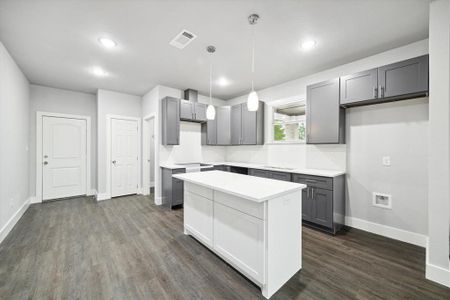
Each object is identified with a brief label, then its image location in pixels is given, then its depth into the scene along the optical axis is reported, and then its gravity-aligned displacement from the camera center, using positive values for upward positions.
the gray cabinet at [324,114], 3.01 +0.61
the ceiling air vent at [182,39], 2.35 +1.48
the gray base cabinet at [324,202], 2.80 -0.84
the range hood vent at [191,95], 4.58 +1.38
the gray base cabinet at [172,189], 3.93 -0.86
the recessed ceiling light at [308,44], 2.53 +1.48
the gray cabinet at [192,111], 4.38 +0.94
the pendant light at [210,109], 2.64 +0.58
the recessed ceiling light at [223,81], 3.96 +1.52
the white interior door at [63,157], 4.50 -0.21
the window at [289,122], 3.87 +0.61
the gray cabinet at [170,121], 4.15 +0.65
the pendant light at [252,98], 2.04 +0.59
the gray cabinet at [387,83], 2.30 +0.92
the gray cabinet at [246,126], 4.40 +0.60
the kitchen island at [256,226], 1.60 -0.77
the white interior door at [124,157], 4.85 -0.21
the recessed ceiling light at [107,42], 2.47 +1.48
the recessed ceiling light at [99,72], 3.47 +1.51
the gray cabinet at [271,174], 3.32 -0.49
